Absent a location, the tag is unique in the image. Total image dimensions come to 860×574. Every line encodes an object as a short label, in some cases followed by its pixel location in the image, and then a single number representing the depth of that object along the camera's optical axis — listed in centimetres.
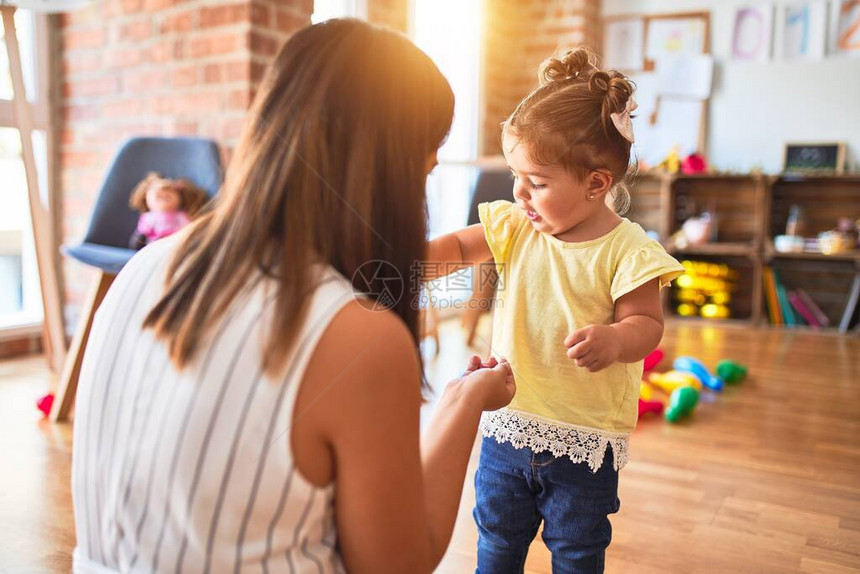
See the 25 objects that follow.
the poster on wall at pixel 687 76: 439
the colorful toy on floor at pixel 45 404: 204
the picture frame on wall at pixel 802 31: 415
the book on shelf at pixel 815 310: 407
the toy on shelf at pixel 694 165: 418
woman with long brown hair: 54
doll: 213
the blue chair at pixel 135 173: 221
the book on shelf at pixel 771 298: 413
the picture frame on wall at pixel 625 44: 459
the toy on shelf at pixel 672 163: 423
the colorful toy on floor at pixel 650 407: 223
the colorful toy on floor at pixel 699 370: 255
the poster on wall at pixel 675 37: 443
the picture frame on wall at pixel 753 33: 428
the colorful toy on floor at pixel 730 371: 267
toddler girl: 94
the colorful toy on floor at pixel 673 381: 245
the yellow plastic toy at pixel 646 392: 236
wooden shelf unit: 414
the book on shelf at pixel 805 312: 407
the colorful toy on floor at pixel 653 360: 272
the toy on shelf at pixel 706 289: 425
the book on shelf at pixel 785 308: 411
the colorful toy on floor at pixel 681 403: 218
